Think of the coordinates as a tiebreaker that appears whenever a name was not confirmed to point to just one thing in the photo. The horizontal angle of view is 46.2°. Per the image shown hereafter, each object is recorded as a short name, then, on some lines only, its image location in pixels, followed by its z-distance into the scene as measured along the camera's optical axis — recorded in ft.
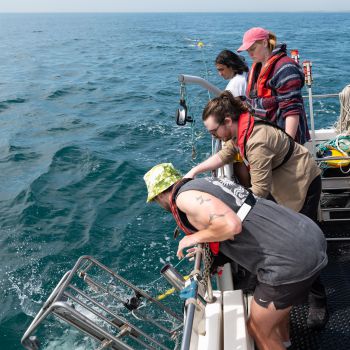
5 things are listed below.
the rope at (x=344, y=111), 18.02
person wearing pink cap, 11.78
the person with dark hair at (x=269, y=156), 9.01
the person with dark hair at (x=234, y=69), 15.28
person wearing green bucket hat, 7.15
